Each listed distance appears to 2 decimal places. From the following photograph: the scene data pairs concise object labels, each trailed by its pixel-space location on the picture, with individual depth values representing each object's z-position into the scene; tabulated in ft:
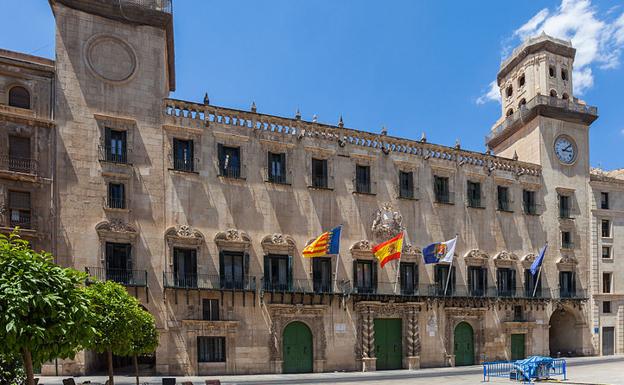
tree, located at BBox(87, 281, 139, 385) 68.69
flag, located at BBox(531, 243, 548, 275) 145.04
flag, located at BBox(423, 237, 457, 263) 129.08
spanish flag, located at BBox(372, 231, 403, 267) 123.65
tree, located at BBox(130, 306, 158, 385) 73.10
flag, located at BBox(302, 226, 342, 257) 118.73
